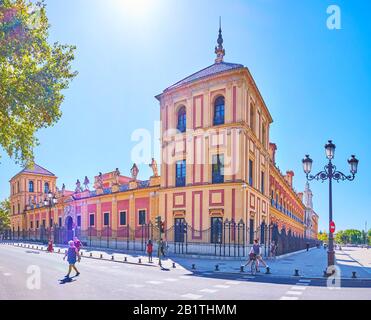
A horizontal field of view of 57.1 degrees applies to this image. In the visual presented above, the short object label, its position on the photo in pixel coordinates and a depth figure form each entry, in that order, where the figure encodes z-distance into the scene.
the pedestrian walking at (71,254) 14.15
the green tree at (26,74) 14.73
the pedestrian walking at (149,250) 21.07
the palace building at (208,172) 25.66
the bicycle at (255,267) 15.96
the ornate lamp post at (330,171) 15.67
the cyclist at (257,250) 16.12
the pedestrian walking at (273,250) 25.50
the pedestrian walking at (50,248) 31.27
